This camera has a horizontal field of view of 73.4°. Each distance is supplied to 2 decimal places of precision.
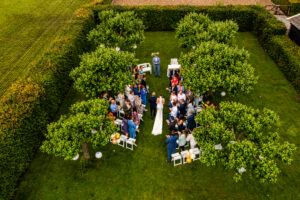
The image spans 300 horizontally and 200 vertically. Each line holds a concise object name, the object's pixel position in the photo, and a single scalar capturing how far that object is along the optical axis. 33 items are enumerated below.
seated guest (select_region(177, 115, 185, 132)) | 11.77
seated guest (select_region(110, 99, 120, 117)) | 12.80
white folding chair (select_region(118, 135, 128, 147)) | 12.28
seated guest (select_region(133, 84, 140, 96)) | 14.51
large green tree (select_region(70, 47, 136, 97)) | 12.32
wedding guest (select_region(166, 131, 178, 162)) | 10.99
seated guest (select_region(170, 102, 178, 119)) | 12.69
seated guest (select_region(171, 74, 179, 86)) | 15.23
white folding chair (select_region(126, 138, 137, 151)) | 12.22
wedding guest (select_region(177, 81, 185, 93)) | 14.36
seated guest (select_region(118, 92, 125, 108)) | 13.88
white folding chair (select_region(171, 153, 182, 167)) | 11.36
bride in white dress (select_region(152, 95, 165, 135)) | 13.48
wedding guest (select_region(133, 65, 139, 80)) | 15.54
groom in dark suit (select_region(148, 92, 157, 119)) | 13.34
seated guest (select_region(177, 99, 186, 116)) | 12.79
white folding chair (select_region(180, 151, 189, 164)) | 11.46
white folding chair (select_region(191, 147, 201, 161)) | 11.57
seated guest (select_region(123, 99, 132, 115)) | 12.47
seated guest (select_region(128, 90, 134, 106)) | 13.79
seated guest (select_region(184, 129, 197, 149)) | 11.80
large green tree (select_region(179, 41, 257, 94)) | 11.98
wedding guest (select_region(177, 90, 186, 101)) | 13.60
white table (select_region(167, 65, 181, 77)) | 17.51
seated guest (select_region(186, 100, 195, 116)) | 12.82
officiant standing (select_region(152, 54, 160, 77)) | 16.92
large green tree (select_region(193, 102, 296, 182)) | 8.45
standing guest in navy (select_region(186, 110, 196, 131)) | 12.07
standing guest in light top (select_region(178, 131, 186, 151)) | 11.09
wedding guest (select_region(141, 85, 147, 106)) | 14.28
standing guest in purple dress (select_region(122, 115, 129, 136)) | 12.07
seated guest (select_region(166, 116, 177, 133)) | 11.66
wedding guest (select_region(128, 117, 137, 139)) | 11.91
